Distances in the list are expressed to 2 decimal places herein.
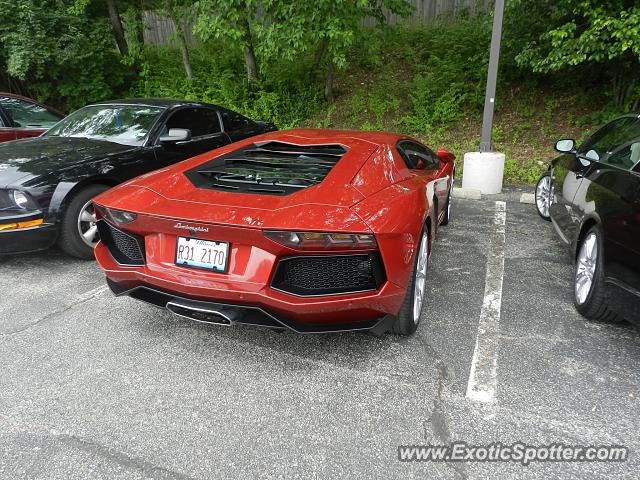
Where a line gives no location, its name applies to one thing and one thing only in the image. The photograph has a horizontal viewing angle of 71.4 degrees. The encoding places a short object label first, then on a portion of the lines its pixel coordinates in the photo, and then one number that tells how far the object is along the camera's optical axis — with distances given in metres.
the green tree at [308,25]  7.80
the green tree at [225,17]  8.08
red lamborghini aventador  2.30
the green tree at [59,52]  9.48
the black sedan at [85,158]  3.88
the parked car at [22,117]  6.35
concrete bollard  6.78
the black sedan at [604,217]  2.64
